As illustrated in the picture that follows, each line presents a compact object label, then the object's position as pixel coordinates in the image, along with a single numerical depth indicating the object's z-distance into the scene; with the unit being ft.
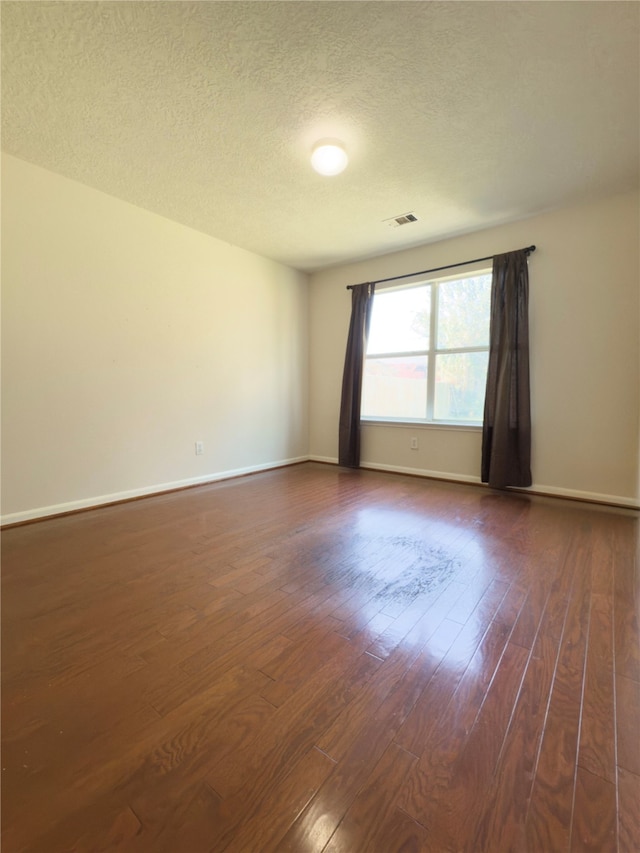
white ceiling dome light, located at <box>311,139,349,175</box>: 7.63
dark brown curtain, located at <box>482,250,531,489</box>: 11.01
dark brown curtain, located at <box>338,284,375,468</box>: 14.58
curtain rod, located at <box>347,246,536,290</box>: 10.98
